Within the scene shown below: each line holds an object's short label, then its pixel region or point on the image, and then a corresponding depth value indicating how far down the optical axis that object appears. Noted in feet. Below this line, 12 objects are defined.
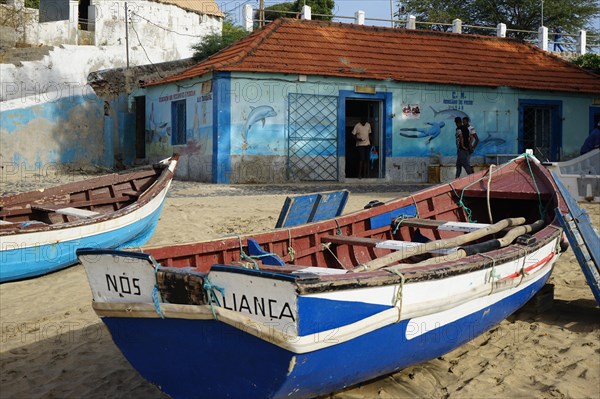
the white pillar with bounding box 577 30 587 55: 98.99
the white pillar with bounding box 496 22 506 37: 91.20
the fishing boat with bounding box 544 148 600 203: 37.19
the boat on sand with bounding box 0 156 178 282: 26.27
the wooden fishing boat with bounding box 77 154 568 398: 11.87
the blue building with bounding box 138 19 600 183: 54.39
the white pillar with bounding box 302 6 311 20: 77.79
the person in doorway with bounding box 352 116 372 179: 56.18
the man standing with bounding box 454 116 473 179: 48.88
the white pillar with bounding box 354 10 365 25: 83.99
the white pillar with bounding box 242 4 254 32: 85.64
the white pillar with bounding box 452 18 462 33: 85.25
